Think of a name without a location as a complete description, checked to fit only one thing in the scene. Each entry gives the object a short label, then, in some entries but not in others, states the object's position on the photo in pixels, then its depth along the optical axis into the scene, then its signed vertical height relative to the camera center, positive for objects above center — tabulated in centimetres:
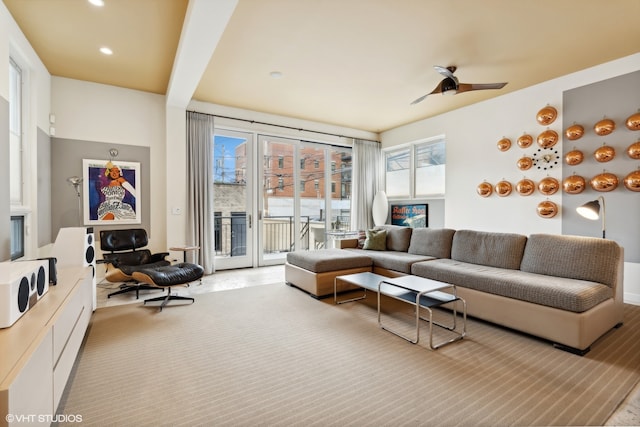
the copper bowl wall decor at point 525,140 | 433 +101
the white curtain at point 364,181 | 664 +68
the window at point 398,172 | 646 +85
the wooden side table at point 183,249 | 416 -52
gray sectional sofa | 235 -64
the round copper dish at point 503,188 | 459 +34
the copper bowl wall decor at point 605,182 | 358 +34
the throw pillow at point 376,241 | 470 -47
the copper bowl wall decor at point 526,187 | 433 +34
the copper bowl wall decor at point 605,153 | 358 +67
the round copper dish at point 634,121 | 337 +99
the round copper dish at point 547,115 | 405 +129
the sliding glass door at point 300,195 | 578 +33
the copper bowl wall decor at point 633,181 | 337 +33
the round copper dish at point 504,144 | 459 +101
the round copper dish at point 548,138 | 407 +98
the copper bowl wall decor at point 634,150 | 337 +67
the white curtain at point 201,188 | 483 +38
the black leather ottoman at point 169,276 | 311 -68
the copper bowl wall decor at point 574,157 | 385 +68
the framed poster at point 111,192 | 427 +29
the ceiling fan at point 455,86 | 342 +142
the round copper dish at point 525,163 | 435 +69
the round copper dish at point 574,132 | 384 +100
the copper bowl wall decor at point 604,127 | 359 +100
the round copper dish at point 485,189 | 483 +34
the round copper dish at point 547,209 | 411 +2
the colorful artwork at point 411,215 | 601 -9
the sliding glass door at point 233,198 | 533 +24
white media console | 99 -59
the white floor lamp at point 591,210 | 284 +0
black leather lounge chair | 356 -57
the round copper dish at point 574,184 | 383 +33
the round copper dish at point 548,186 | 408 +33
